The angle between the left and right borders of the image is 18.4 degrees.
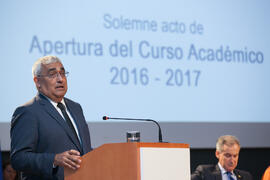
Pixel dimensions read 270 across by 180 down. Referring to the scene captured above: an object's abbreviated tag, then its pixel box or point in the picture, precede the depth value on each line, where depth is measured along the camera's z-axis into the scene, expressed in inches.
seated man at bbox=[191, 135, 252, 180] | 321.0
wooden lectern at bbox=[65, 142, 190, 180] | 151.4
